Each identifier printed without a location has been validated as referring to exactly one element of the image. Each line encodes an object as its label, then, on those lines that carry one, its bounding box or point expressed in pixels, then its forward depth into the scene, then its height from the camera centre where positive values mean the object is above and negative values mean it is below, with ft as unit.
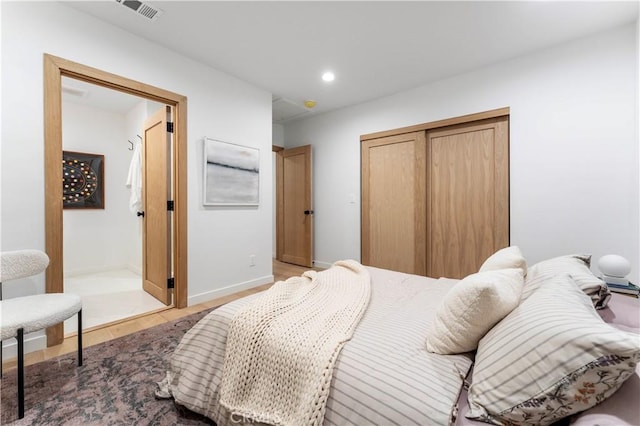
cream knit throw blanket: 3.12 -1.84
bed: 2.15 -1.67
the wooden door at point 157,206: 9.37 +0.17
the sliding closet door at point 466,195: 9.63 +0.54
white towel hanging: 11.51 +1.17
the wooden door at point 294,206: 15.14 +0.23
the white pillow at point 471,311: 3.05 -1.19
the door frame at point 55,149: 6.53 +1.50
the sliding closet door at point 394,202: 11.50 +0.34
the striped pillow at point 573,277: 3.74 -1.00
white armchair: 4.46 -1.81
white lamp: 6.00 -1.33
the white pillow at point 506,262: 4.53 -0.89
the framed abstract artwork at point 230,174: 9.82 +1.41
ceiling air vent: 6.66 +5.13
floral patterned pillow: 2.06 -1.32
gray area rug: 4.42 -3.35
